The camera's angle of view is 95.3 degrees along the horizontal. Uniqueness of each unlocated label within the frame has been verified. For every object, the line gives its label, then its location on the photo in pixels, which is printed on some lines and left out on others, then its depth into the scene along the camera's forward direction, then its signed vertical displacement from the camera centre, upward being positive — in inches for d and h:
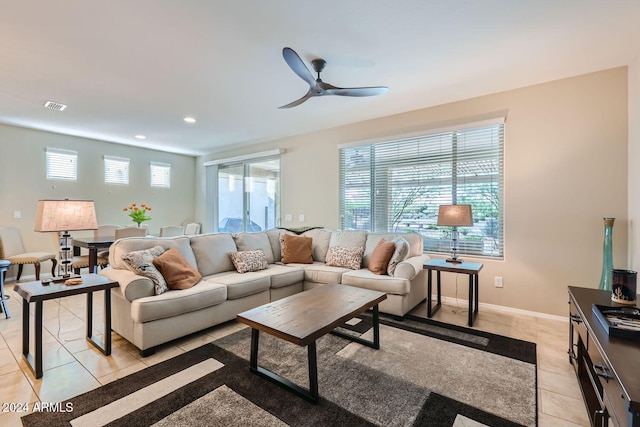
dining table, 152.5 -19.4
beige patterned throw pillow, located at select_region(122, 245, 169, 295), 101.7 -20.4
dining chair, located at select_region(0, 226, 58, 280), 171.2 -27.3
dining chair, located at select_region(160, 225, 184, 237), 199.0 -14.7
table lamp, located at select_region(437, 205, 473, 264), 128.0 -2.1
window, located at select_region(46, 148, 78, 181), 203.8 +32.3
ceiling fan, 100.7 +44.9
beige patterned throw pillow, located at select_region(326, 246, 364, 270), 149.0 -23.6
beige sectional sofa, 97.2 -29.5
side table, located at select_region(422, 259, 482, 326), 120.4 -24.5
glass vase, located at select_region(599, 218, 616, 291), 106.8 -15.0
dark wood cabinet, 40.0 -24.8
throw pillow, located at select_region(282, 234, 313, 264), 163.0 -21.4
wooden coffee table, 72.0 -29.1
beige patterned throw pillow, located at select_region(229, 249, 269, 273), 139.9 -24.4
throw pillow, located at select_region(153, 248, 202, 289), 108.7 -22.9
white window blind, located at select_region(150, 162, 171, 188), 259.3 +32.4
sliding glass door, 235.1 +13.6
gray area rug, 66.1 -46.6
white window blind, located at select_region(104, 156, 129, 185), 229.9 +32.0
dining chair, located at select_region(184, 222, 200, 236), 247.6 -15.7
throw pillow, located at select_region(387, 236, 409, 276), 132.5 -19.5
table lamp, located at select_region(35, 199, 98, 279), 90.3 -3.1
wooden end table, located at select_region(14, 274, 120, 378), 81.2 -26.4
